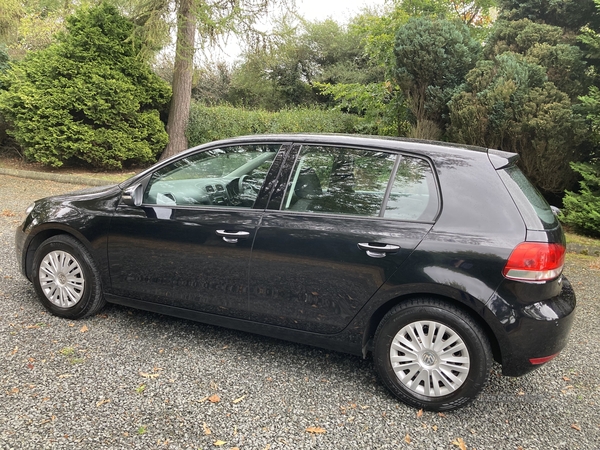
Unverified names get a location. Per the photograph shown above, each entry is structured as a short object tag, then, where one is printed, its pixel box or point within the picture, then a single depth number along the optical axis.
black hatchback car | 2.65
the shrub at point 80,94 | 10.71
